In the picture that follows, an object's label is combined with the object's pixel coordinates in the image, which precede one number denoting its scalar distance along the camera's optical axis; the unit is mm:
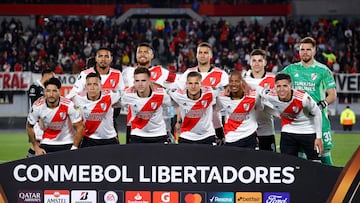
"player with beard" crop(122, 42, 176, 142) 11000
